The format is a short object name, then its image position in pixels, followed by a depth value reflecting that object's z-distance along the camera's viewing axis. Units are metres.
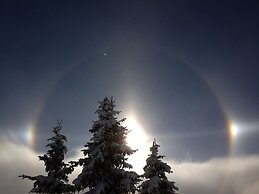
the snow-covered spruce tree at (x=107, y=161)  23.17
